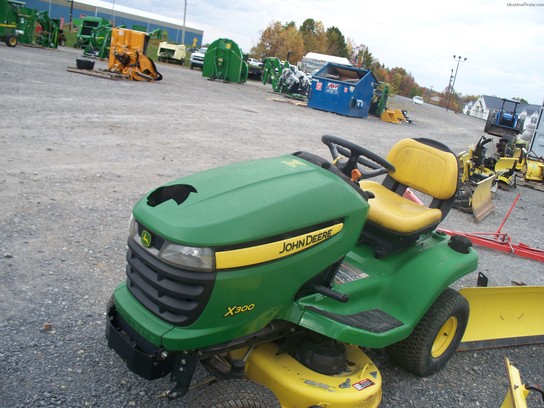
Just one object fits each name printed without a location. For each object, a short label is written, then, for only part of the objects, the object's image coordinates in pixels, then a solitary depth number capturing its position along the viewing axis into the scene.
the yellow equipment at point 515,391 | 2.15
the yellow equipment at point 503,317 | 3.36
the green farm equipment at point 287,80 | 22.09
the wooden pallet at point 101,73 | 15.13
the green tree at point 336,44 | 69.31
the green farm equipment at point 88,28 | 23.62
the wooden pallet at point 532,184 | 11.05
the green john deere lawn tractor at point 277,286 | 1.91
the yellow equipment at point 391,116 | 20.97
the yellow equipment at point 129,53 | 16.30
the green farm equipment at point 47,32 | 22.91
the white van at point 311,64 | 32.03
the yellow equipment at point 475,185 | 7.24
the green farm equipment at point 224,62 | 22.16
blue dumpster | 18.73
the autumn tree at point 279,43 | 58.25
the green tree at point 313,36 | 66.25
